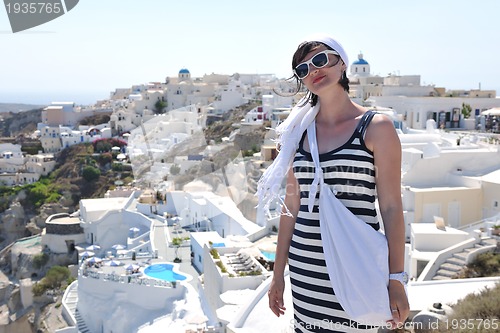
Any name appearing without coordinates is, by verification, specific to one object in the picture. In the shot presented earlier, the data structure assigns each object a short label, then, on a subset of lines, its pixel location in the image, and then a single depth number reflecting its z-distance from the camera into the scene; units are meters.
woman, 1.80
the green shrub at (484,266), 8.13
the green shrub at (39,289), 19.30
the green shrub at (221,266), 9.26
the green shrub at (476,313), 4.00
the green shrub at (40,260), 22.33
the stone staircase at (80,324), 13.69
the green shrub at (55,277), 19.41
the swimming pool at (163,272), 12.95
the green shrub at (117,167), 33.59
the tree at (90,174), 33.25
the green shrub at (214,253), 10.11
